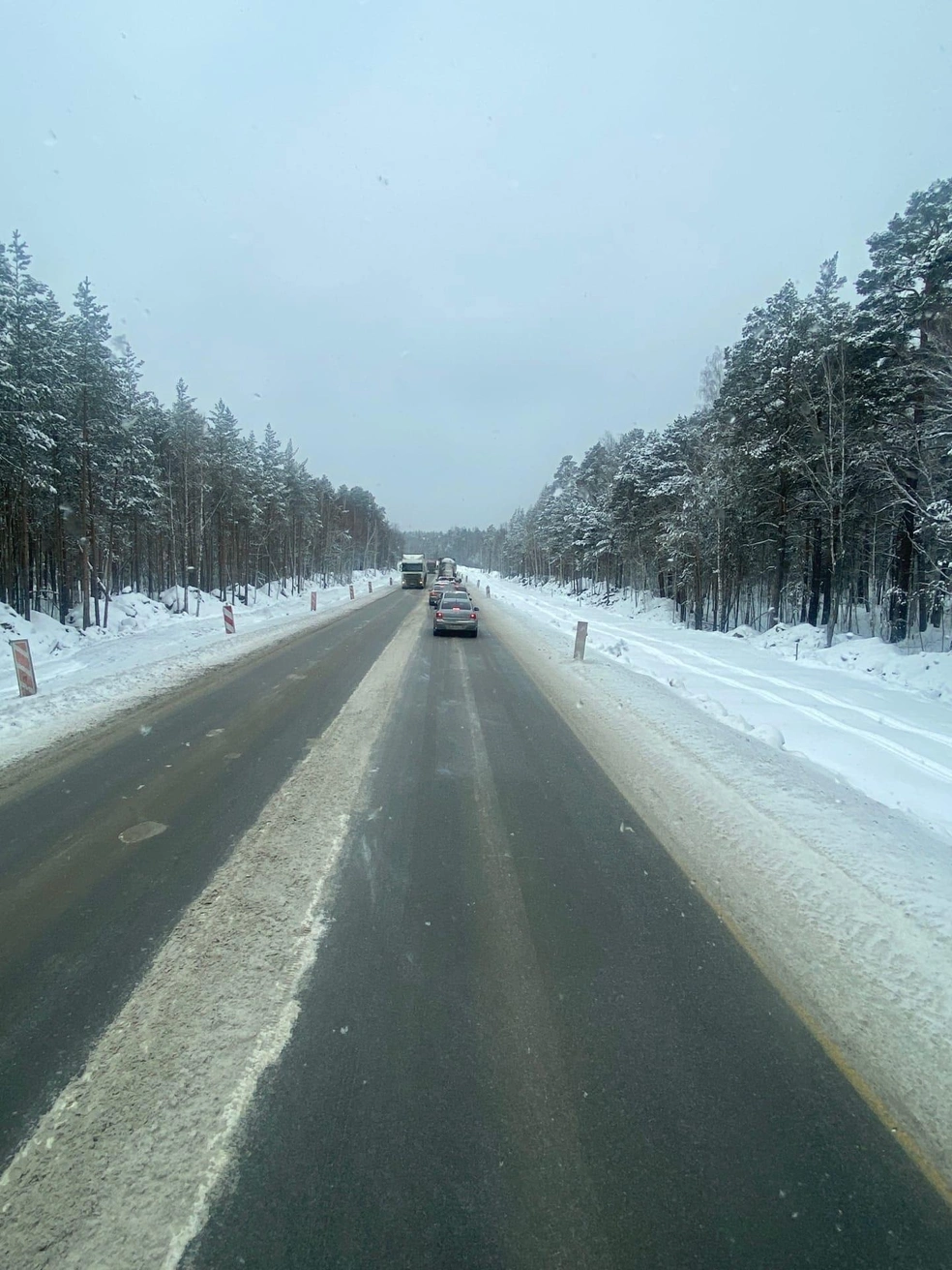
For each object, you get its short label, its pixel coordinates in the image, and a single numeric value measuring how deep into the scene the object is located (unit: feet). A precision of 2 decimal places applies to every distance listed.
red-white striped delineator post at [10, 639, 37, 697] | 32.55
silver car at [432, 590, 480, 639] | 65.62
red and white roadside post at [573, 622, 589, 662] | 52.13
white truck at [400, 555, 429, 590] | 200.23
